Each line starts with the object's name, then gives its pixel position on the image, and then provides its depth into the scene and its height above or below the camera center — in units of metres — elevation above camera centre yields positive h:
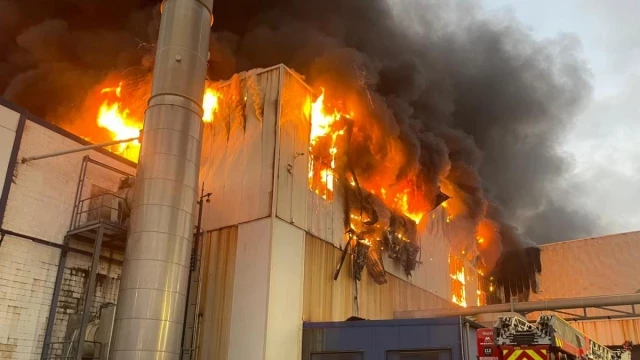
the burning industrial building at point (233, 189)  15.24 +6.08
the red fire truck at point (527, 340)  11.04 +0.89
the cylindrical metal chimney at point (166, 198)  13.97 +4.44
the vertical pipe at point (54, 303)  15.85 +1.86
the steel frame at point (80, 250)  15.12 +3.45
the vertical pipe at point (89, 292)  14.78 +2.05
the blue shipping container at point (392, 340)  15.96 +1.20
